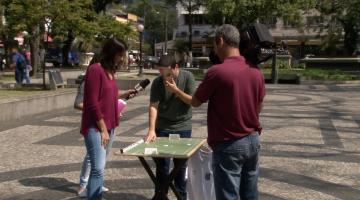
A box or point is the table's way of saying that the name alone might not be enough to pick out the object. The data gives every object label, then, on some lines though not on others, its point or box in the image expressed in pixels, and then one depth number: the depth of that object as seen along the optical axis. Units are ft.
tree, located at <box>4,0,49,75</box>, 61.77
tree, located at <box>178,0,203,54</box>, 146.55
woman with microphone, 16.61
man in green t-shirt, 17.22
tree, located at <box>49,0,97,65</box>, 61.72
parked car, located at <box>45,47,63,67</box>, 172.18
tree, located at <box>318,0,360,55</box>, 113.91
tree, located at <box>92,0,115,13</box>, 161.27
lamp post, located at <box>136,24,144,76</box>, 112.19
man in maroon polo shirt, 13.12
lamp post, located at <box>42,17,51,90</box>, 64.08
